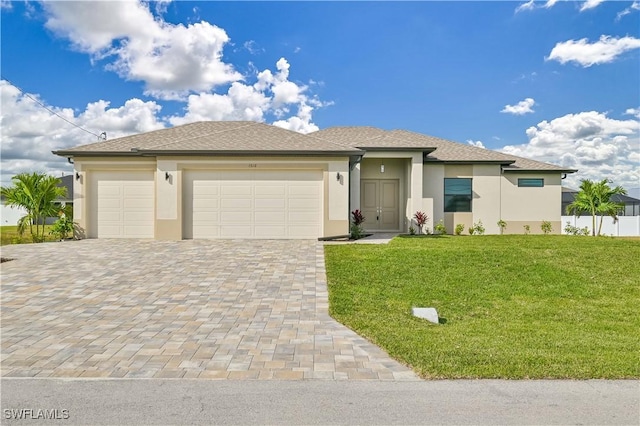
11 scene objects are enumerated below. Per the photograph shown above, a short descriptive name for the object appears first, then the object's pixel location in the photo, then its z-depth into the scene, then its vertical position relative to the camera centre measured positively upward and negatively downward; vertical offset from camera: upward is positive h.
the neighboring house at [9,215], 28.12 -0.53
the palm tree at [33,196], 15.29 +0.47
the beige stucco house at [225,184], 14.40 +0.96
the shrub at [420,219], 16.77 -0.37
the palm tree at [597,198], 18.30 +0.64
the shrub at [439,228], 17.45 -0.78
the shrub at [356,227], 14.76 -0.64
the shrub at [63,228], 14.77 -0.75
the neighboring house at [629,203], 34.03 +0.78
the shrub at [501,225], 17.91 -0.64
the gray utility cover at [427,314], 6.34 -1.70
